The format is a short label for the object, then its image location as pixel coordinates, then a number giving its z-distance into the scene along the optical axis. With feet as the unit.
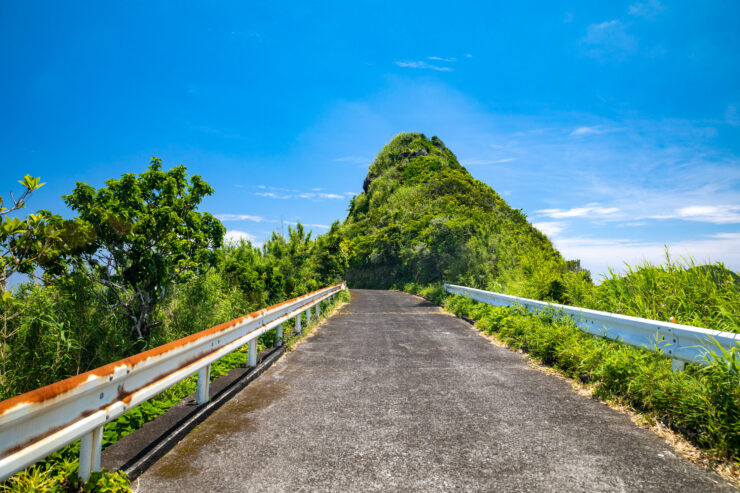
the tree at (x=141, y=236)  25.99
